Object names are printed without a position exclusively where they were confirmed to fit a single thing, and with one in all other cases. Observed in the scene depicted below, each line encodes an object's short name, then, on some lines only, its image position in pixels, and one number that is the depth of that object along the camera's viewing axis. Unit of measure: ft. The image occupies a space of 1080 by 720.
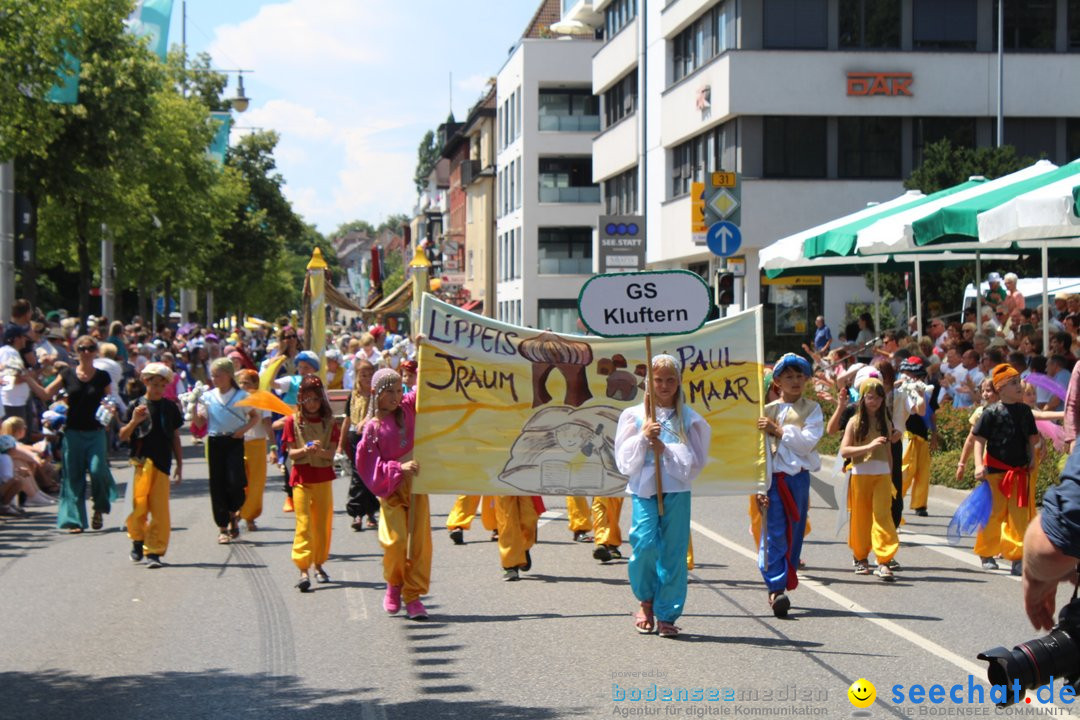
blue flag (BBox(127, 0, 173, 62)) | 95.50
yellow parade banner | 33.55
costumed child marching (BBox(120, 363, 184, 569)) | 39.73
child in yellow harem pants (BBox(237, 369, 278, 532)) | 45.29
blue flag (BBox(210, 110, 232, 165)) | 153.48
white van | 89.71
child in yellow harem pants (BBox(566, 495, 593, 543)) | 42.45
